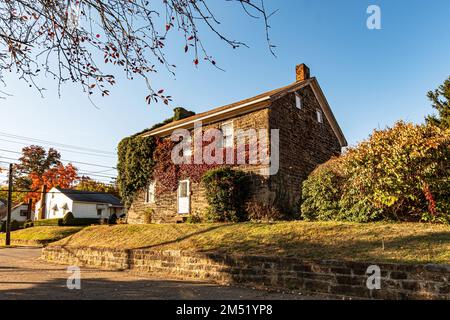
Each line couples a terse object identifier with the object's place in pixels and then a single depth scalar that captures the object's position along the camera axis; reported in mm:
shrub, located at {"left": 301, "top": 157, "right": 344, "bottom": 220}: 11898
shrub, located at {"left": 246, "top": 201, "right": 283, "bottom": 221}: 14312
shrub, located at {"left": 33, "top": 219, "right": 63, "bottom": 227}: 36438
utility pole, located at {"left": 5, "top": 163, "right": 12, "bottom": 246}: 24248
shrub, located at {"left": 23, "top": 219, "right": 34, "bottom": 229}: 35781
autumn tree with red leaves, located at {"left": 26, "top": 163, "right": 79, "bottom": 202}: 50656
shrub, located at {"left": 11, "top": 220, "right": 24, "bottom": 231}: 38284
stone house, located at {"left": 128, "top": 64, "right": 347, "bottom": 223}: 16094
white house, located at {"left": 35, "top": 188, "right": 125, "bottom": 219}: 42188
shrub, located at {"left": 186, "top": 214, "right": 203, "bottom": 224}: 17094
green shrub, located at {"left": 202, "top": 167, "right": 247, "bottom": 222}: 15438
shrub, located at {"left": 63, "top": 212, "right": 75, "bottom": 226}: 35406
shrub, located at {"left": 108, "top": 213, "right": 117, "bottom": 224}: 29984
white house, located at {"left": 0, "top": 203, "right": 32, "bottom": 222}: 58781
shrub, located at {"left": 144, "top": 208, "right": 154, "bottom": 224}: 20367
